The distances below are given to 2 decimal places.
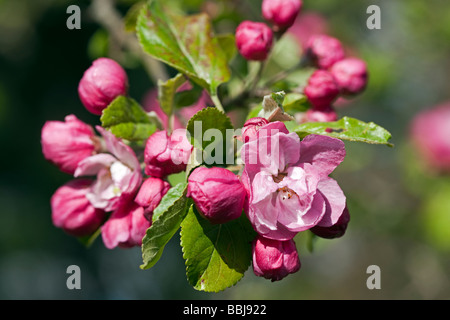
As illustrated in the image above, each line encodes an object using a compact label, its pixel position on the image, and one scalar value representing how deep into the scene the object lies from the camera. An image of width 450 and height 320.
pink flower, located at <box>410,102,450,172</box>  0.65
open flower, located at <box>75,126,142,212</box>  0.34
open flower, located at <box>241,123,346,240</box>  0.31
